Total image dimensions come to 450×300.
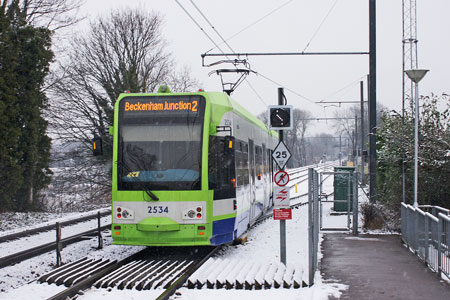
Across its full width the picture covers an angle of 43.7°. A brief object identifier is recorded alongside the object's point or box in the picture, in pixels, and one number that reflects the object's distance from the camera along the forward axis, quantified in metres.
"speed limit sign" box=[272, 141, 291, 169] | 11.09
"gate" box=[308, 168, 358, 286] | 8.87
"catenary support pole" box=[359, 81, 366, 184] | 35.50
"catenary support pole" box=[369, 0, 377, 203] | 18.12
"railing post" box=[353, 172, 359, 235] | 15.35
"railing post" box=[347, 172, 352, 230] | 16.36
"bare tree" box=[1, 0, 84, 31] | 28.97
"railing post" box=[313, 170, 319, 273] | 9.51
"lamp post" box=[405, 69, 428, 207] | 13.17
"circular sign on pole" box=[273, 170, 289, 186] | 10.80
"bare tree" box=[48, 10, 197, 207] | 34.41
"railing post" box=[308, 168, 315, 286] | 8.84
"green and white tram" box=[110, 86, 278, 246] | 11.09
